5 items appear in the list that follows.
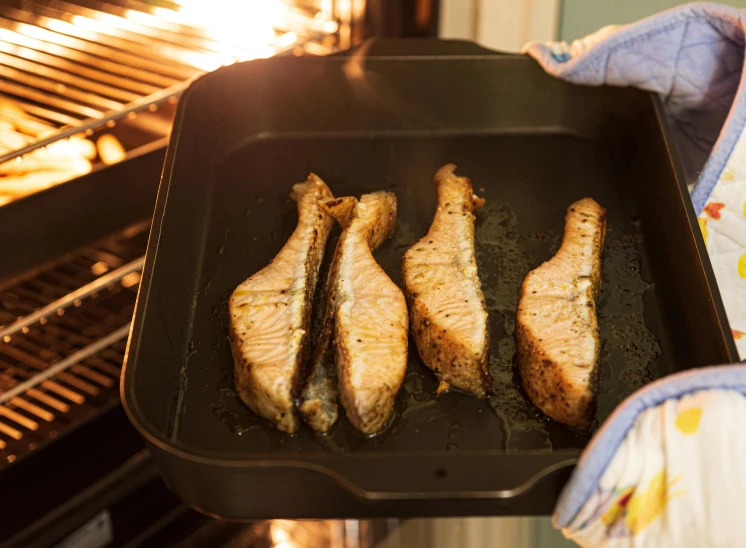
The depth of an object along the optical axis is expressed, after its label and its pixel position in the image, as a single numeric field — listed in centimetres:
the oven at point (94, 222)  68
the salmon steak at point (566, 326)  58
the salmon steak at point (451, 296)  60
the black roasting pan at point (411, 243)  53
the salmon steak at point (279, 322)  59
